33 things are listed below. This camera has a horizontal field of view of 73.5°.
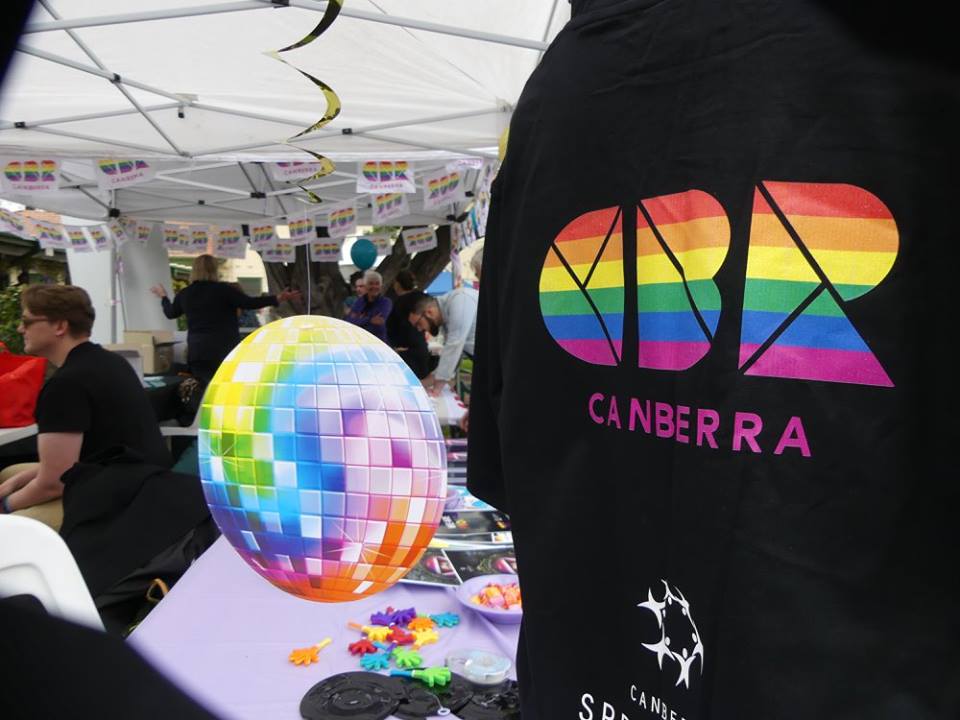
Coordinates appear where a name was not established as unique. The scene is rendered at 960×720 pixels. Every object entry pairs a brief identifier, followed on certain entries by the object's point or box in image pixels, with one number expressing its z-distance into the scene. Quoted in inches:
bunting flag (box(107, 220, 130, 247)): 297.0
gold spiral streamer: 29.5
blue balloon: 283.7
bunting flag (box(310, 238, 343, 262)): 319.6
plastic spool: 46.5
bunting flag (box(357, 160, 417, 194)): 197.3
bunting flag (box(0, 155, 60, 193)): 202.1
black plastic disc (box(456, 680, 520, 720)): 42.9
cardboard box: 240.7
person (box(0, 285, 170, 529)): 99.0
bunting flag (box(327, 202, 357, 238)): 281.5
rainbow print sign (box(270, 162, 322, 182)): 207.8
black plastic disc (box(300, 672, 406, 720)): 41.9
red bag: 140.6
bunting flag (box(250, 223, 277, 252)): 313.4
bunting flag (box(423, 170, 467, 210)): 215.0
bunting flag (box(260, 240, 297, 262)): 326.3
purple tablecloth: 46.3
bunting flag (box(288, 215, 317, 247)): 297.9
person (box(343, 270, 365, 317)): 235.4
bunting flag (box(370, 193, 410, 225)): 233.6
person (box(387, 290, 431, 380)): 216.1
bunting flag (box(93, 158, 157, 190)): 210.8
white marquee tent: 122.8
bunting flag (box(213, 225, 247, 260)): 322.7
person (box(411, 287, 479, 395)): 203.3
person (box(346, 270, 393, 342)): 229.1
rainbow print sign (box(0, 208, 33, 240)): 283.1
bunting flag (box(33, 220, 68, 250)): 289.0
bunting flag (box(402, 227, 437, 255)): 325.7
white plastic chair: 32.0
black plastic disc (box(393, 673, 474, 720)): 42.7
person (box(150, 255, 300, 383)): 220.5
